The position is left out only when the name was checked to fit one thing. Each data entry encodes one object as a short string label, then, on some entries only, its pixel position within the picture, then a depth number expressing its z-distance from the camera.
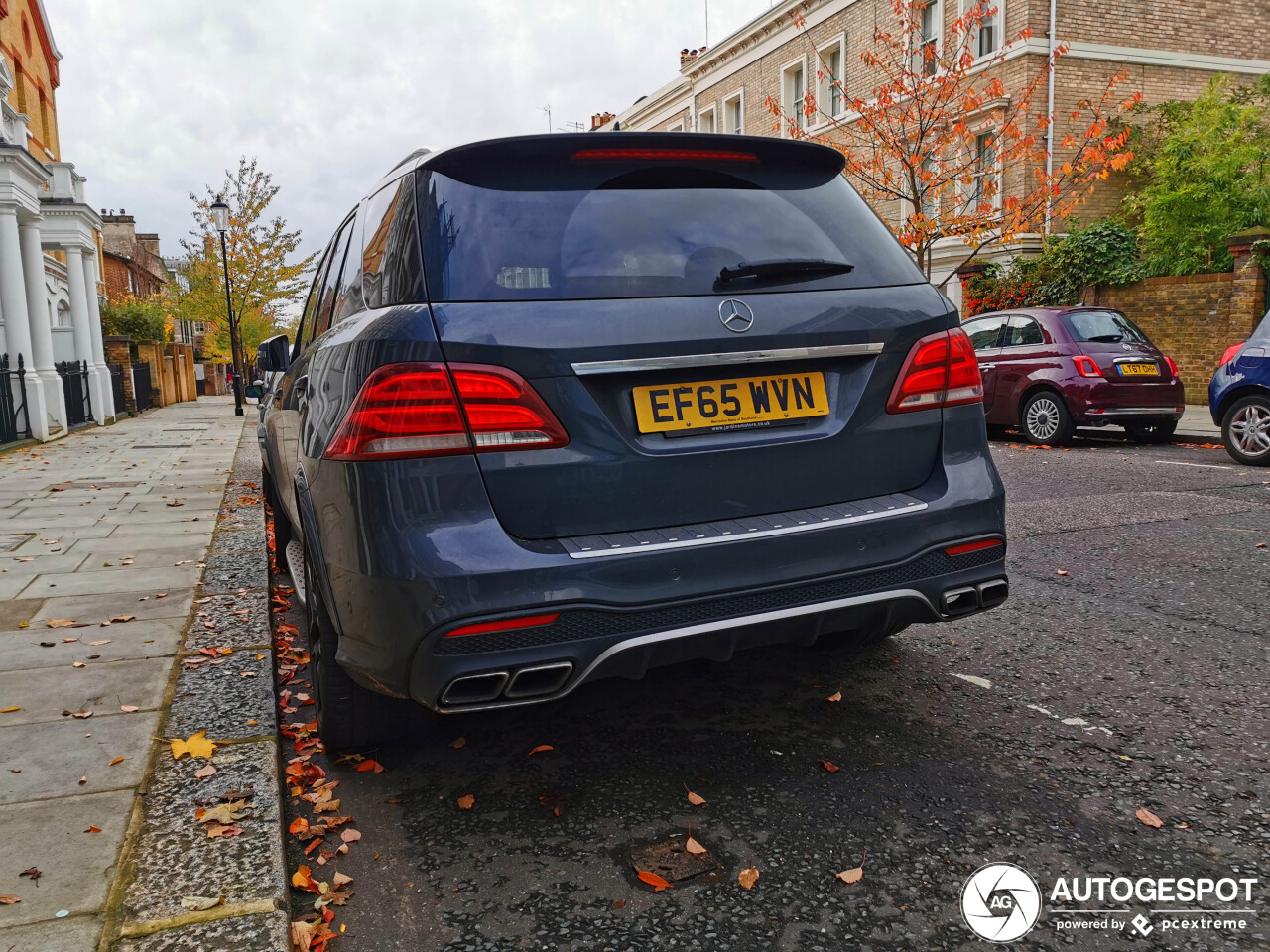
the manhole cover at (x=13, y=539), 6.69
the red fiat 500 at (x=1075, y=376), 11.70
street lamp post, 24.14
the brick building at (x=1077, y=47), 22.73
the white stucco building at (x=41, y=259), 15.38
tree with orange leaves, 20.30
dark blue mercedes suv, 2.38
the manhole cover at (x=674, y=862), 2.39
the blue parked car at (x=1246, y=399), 9.57
